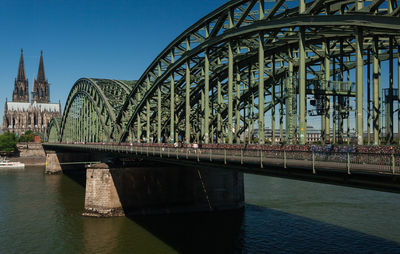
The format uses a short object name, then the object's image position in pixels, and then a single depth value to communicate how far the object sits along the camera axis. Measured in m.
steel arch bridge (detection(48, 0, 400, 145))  23.45
